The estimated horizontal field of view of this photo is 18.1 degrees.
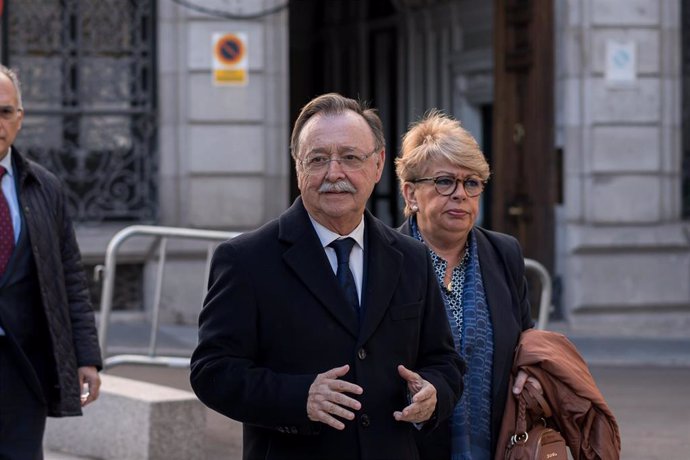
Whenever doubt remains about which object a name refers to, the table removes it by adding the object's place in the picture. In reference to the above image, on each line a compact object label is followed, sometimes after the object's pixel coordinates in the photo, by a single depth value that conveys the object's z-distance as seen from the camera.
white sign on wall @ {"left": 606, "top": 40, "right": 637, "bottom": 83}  20.75
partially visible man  7.32
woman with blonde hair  6.57
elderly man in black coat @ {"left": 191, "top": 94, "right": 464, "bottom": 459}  5.27
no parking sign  20.77
